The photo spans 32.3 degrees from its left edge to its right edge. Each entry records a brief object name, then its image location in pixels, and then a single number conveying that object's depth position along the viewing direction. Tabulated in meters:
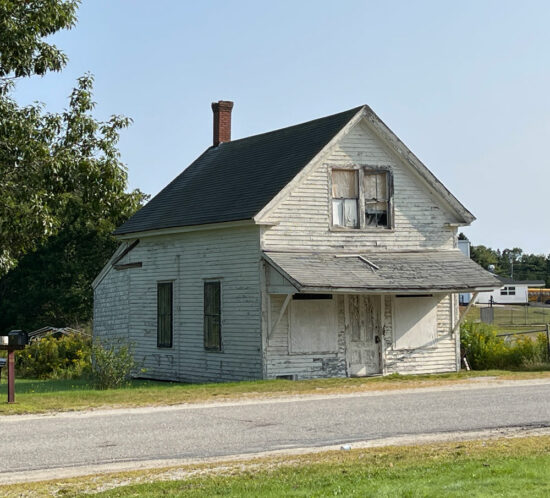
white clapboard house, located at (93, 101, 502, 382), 23.73
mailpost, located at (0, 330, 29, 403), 17.70
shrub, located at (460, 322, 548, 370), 27.00
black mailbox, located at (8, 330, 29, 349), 17.69
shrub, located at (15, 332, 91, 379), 30.30
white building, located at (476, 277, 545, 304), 99.94
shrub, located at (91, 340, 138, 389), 22.30
